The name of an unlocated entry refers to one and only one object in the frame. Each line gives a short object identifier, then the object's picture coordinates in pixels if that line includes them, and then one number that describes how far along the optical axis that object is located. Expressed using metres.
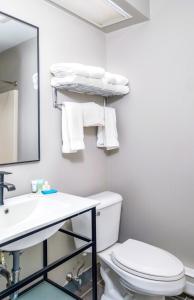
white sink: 1.02
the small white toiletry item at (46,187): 1.55
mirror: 1.44
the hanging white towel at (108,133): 1.99
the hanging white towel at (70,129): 1.69
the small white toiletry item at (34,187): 1.53
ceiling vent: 1.72
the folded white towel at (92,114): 1.83
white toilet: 1.37
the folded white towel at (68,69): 1.63
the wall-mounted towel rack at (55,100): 1.71
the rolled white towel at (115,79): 1.86
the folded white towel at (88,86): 1.64
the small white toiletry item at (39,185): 1.55
